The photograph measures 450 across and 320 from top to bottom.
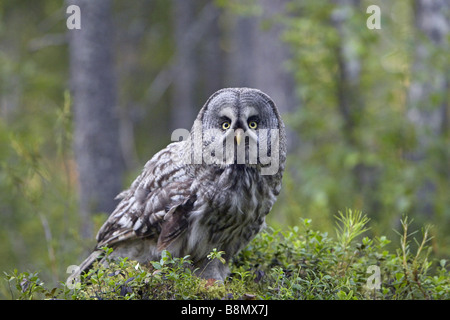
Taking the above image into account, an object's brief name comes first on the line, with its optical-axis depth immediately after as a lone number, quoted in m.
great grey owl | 3.93
